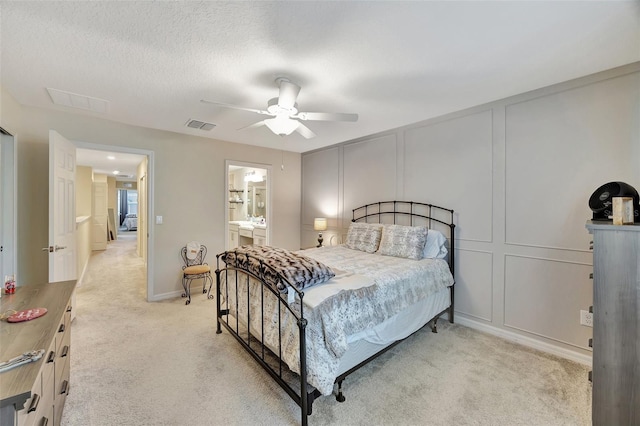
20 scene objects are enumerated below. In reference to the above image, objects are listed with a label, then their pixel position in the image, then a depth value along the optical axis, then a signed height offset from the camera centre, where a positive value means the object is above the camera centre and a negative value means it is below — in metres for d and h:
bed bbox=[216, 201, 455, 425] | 1.75 -0.71
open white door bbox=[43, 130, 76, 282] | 2.72 +0.04
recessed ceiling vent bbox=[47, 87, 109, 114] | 2.70 +1.21
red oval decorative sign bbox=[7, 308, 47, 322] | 1.31 -0.52
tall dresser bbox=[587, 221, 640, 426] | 1.46 -0.63
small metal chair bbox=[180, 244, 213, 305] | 3.92 -0.84
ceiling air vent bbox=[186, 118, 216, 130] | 3.58 +1.22
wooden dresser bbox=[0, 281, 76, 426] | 0.87 -0.56
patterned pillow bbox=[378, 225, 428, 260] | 3.14 -0.35
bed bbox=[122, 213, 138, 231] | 12.81 -0.50
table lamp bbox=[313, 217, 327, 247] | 4.64 -0.20
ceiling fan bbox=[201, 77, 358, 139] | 2.32 +0.90
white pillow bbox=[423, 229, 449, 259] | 3.19 -0.40
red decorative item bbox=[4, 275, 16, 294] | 1.64 -0.46
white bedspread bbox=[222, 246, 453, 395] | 1.74 -0.72
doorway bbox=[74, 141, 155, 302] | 3.50 +0.43
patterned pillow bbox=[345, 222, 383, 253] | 3.62 -0.33
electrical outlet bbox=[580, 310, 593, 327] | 2.38 -0.94
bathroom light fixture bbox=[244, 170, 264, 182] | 6.59 +0.92
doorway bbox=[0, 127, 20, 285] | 2.68 +0.14
